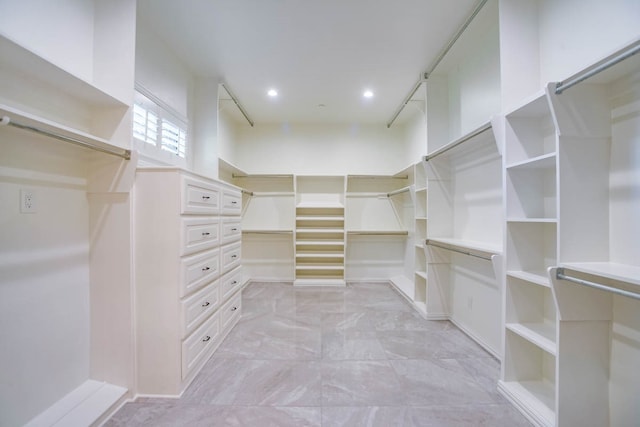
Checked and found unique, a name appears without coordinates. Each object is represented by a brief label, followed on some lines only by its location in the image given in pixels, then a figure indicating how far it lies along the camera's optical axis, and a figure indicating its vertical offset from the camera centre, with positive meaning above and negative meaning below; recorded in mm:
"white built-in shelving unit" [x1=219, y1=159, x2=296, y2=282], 4230 -172
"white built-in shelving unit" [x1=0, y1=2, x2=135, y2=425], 1182 +71
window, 2004 +798
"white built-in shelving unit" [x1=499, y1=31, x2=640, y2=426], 1125 -127
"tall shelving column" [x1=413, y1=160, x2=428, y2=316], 2930 -239
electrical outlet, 1195 +65
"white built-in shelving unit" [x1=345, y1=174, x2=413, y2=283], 4250 -202
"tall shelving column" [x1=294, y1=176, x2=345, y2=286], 4020 -280
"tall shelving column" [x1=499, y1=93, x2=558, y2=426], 1491 -219
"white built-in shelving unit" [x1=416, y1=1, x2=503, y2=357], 2018 +301
